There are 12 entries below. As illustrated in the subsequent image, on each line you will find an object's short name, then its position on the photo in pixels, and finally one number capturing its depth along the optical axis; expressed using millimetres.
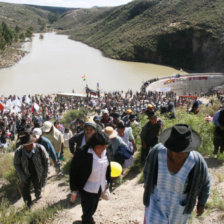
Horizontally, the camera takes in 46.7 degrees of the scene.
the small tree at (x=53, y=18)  177000
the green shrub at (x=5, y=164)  5398
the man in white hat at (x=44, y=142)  4180
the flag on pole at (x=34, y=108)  16531
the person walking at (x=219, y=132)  4516
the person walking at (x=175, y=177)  2119
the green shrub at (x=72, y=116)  17025
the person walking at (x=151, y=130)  4571
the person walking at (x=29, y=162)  3580
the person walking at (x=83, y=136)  3308
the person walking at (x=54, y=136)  4852
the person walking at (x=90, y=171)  2705
